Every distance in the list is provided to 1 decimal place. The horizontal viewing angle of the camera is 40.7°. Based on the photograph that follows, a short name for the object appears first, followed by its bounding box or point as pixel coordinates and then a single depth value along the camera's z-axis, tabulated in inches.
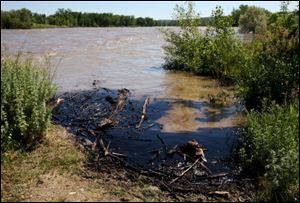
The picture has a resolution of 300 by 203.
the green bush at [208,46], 654.5
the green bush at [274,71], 370.9
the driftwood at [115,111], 374.9
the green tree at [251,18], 1872.4
